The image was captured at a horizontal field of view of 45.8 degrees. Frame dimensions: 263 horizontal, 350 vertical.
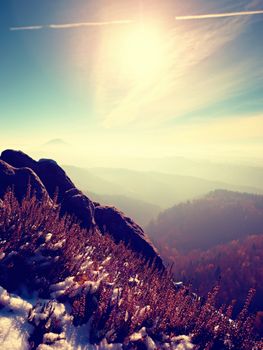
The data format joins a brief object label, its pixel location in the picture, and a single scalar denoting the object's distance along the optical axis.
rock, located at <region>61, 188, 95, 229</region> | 12.16
